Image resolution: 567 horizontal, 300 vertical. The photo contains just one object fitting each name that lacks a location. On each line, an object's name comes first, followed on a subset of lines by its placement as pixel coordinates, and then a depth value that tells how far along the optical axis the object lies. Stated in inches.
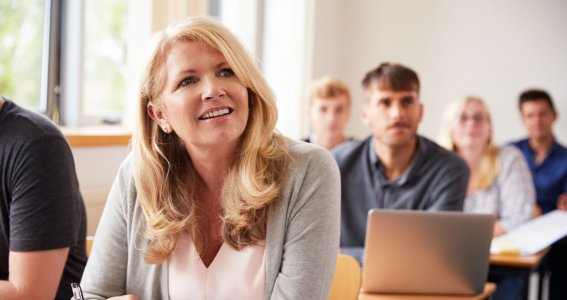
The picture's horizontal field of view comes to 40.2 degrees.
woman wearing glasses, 158.7
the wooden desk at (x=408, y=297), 88.5
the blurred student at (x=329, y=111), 173.5
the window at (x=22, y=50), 144.3
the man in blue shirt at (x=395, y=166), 118.2
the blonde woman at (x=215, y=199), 68.4
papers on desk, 124.9
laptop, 87.3
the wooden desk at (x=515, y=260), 120.2
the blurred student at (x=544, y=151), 205.2
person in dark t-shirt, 73.4
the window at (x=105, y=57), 159.6
